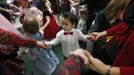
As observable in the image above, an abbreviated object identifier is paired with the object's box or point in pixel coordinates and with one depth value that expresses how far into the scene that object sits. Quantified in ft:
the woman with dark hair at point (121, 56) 2.22
